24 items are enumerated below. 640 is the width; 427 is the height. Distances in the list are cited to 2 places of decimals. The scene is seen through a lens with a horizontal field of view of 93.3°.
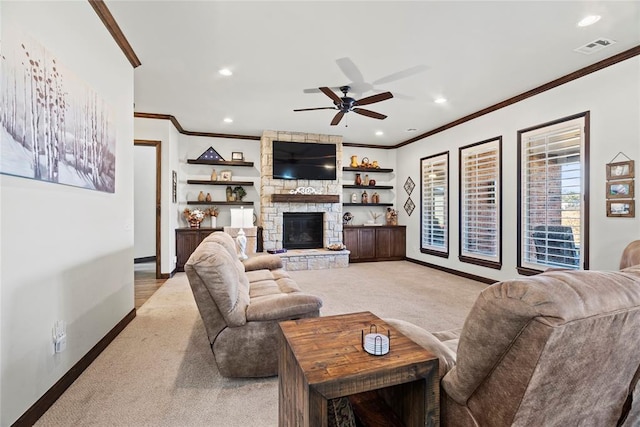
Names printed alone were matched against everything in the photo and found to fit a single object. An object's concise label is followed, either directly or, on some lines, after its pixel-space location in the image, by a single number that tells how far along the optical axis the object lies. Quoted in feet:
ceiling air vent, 9.56
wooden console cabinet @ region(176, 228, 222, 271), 18.93
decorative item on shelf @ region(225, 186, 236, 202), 21.39
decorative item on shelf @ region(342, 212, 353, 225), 23.94
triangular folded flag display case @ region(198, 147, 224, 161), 20.84
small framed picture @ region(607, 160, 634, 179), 10.22
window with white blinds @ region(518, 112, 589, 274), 11.84
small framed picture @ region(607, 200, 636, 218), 10.17
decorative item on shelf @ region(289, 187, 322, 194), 21.22
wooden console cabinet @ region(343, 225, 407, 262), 22.44
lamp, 20.06
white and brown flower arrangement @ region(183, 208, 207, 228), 19.71
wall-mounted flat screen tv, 20.75
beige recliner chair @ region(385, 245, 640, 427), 2.70
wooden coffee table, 3.39
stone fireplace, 20.26
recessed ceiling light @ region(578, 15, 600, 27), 8.41
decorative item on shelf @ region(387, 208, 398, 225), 24.44
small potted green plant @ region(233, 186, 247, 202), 21.51
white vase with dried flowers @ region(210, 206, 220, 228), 20.74
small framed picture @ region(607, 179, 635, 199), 10.23
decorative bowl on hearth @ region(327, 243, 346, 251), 21.04
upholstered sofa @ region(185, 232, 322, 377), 6.55
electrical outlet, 6.23
